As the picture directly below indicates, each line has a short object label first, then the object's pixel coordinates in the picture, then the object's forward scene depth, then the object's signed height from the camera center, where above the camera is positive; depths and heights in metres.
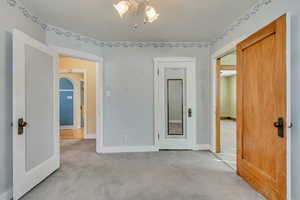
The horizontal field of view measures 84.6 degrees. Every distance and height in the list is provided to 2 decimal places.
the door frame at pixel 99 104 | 3.68 -0.12
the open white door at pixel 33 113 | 2.00 -0.21
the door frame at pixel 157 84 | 3.78 +0.34
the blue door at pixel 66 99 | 6.72 -0.01
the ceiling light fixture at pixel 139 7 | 1.71 +0.99
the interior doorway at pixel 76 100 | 5.24 -0.05
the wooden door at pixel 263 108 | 1.72 -0.12
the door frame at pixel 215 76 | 1.63 +0.25
